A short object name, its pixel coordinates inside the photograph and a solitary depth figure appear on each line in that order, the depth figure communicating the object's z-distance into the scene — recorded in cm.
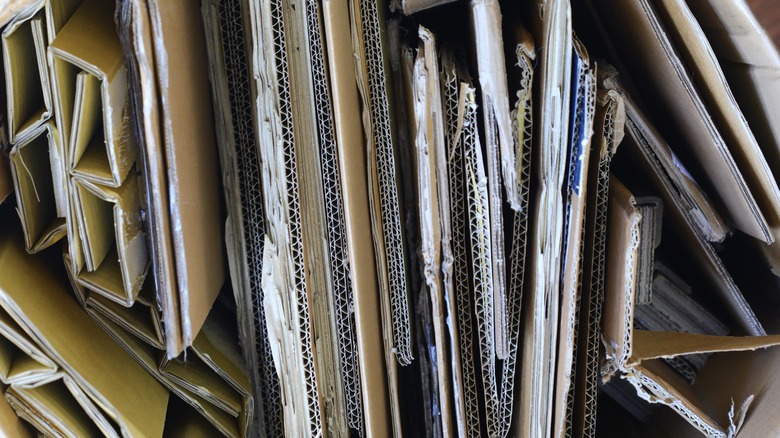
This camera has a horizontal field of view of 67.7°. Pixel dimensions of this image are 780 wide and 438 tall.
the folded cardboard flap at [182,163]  48
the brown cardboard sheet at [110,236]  52
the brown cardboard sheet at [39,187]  53
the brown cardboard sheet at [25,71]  49
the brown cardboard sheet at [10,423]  53
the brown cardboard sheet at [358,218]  53
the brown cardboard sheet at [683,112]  58
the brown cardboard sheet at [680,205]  63
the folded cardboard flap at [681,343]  61
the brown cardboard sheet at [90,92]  48
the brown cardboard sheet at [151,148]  46
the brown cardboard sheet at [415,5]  54
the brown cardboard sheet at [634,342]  56
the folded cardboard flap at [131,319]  57
